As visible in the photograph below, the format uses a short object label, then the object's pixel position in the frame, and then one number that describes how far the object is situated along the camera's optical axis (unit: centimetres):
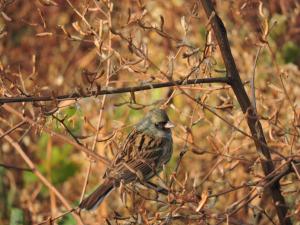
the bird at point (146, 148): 748
